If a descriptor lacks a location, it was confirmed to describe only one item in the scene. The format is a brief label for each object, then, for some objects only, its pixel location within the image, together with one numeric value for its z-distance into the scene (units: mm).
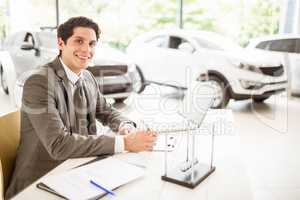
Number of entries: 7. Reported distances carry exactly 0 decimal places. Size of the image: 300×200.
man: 1604
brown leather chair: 1647
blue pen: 1260
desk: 1255
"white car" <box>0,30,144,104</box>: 4969
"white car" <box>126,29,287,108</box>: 5195
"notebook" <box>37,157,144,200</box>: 1250
